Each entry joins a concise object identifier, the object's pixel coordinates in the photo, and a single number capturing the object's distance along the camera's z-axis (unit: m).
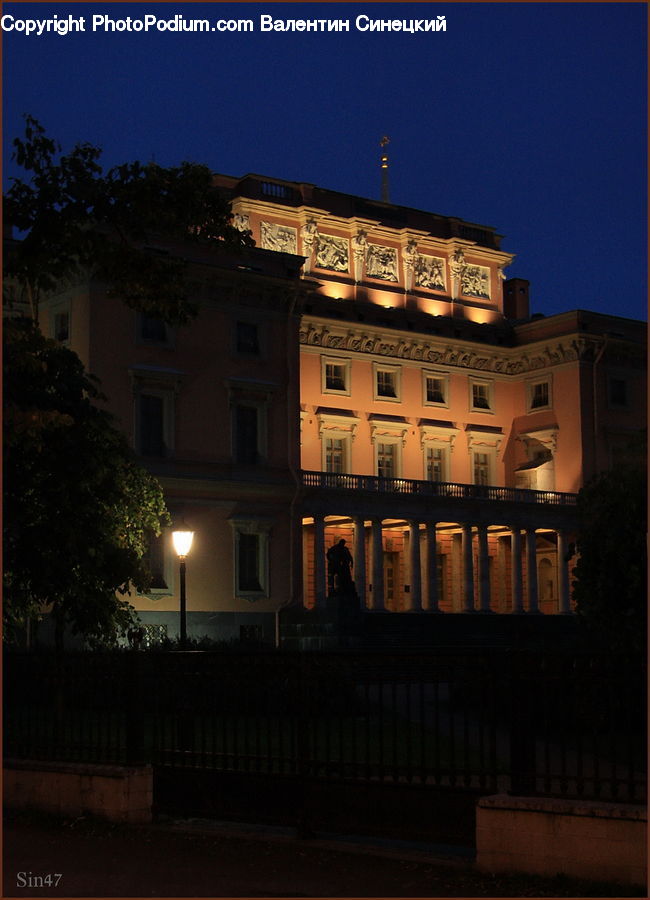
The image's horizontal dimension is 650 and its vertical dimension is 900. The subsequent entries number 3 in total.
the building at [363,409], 49.19
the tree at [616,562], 22.53
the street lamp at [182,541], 23.64
